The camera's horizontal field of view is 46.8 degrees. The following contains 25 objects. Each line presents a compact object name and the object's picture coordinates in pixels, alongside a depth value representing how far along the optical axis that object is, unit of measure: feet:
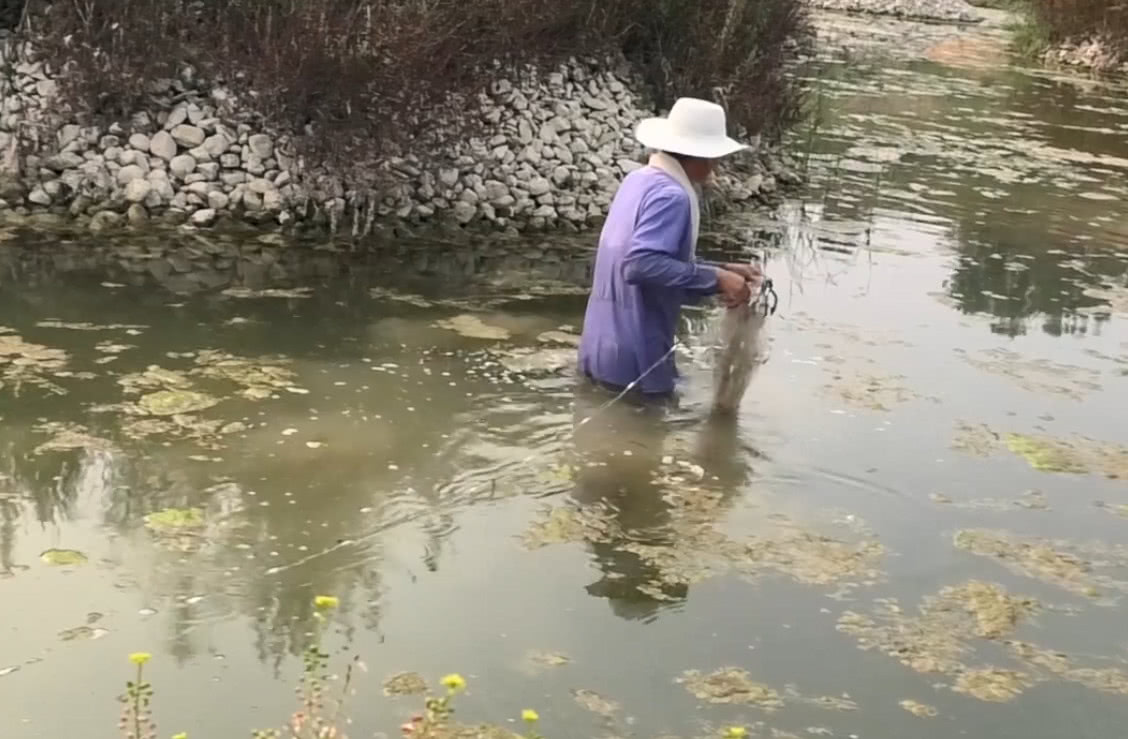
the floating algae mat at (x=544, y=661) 13.34
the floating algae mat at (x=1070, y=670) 13.79
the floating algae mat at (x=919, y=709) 12.97
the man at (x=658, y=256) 18.15
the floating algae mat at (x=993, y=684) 13.41
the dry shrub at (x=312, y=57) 29.43
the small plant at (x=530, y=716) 8.93
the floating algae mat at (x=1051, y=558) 16.20
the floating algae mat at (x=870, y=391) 22.15
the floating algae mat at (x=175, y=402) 19.50
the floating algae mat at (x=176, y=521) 15.75
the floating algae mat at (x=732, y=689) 13.00
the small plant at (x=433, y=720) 9.09
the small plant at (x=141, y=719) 10.62
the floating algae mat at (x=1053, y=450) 19.98
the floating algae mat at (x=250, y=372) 20.68
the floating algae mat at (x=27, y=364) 19.97
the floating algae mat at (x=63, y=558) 14.66
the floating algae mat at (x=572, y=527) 16.42
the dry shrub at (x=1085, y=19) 88.07
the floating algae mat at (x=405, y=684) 12.67
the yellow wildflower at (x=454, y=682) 8.87
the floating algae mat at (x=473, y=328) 24.61
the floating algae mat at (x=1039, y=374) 23.81
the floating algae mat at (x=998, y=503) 18.31
